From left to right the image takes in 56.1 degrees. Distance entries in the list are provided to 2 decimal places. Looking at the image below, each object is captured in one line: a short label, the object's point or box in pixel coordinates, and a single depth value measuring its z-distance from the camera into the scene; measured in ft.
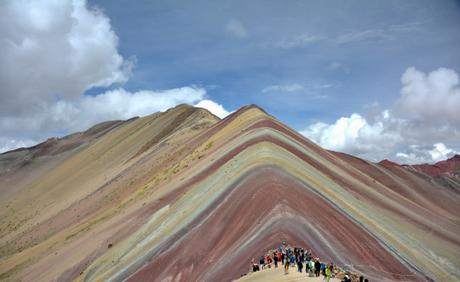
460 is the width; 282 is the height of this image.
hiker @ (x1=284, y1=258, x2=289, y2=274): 70.18
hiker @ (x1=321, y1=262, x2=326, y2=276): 64.54
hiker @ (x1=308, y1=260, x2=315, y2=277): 65.46
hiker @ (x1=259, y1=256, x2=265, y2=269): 79.51
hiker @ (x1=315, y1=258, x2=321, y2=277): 65.26
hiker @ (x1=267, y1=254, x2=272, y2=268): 79.05
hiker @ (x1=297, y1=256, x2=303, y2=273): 70.58
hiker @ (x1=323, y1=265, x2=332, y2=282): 60.90
